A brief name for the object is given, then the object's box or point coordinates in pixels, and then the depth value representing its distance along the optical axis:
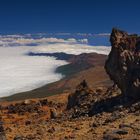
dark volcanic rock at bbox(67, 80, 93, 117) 27.93
